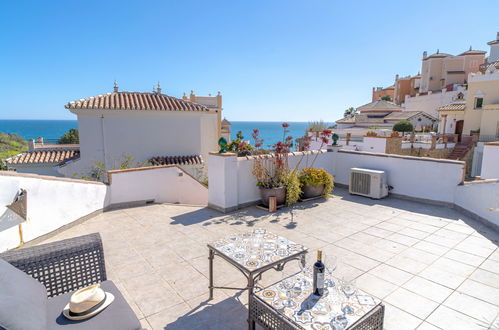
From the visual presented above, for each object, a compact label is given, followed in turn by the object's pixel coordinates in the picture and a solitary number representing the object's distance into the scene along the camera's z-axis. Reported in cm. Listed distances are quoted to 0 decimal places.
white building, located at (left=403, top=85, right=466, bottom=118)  3865
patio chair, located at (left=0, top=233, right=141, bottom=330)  166
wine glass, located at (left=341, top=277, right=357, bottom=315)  205
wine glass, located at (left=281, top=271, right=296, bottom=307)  214
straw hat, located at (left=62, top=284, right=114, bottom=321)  202
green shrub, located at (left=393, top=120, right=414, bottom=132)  2603
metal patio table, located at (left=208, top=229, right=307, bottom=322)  254
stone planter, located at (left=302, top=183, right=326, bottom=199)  719
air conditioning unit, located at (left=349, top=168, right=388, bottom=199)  730
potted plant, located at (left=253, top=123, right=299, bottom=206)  655
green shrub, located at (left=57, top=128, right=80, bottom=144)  2762
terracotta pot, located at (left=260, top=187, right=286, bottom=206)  646
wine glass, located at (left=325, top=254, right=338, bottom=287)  241
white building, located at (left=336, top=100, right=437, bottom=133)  3309
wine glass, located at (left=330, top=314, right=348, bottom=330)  187
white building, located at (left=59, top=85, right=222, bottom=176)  1225
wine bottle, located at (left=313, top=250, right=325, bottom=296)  221
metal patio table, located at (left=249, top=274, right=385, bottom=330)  194
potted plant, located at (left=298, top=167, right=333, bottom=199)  715
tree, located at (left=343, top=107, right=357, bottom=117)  5462
